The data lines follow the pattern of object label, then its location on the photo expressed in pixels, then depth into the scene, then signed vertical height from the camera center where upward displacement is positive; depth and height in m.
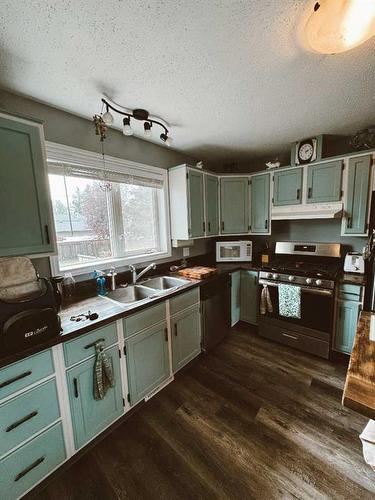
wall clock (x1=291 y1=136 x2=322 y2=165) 2.44 +0.83
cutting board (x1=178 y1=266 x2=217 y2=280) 2.39 -0.58
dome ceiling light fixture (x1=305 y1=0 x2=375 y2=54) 0.82 +0.81
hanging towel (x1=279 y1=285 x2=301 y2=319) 2.37 -0.93
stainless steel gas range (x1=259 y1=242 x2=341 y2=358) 2.25 -0.82
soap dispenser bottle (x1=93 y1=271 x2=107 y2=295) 1.94 -0.52
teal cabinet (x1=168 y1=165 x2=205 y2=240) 2.57 +0.29
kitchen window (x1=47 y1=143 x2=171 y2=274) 1.84 +0.17
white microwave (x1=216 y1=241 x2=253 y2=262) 3.08 -0.43
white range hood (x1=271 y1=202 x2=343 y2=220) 2.36 +0.10
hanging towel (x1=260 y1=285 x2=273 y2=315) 2.60 -1.00
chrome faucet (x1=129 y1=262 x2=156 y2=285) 2.23 -0.50
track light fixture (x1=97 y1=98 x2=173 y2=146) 1.55 +0.93
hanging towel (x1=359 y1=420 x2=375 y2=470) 0.90 -1.00
